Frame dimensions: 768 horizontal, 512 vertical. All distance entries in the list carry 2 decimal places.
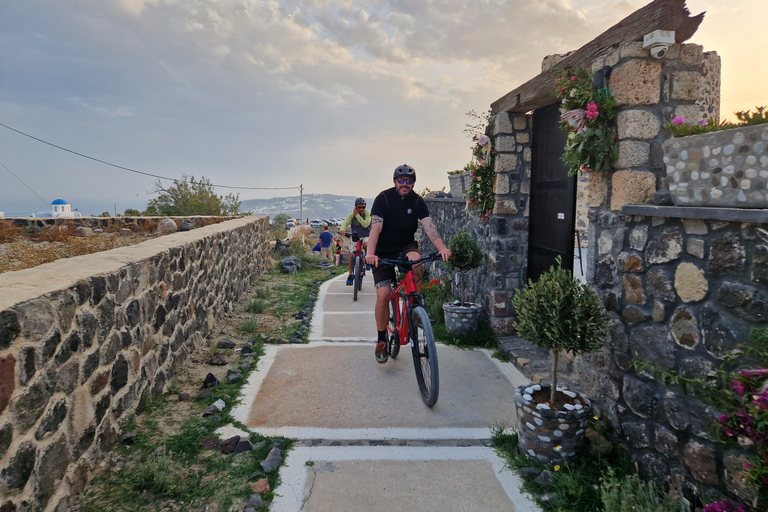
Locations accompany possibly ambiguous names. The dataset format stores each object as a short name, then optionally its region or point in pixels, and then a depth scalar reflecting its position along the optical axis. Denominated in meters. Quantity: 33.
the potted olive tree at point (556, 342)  3.04
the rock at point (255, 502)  2.70
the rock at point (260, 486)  2.85
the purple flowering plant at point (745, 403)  1.83
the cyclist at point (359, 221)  9.08
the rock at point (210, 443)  3.33
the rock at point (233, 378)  4.53
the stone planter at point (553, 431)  3.02
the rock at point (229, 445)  3.27
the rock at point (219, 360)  5.01
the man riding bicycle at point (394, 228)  4.67
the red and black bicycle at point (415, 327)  3.86
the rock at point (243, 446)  3.29
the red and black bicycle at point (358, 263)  8.72
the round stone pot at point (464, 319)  6.12
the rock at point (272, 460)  3.08
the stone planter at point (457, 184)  8.26
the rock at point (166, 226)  11.61
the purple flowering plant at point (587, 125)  3.39
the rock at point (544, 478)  2.93
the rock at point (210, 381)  4.40
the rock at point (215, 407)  3.83
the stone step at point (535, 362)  4.52
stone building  2.26
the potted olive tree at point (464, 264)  6.09
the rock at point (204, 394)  4.12
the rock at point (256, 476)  2.96
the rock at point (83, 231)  11.30
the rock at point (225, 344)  5.57
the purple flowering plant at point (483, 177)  6.23
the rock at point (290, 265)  11.84
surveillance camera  3.16
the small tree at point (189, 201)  21.24
